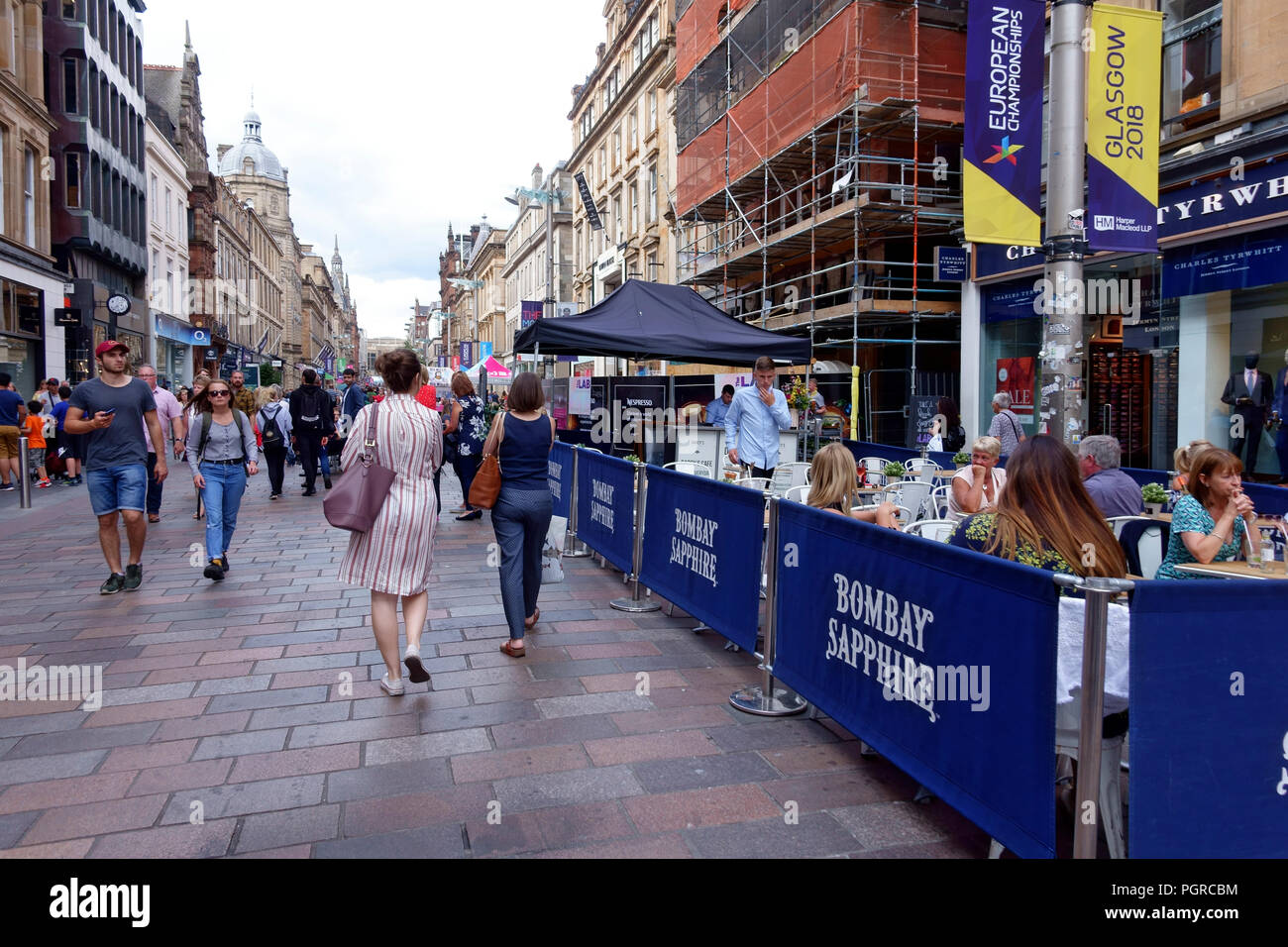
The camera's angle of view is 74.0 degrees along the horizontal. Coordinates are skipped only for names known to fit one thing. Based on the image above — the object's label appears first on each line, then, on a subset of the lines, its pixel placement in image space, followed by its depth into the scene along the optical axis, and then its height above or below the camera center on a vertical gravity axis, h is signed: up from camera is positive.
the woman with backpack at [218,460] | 7.43 -0.23
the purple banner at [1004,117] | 7.92 +3.05
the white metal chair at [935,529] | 5.53 -0.65
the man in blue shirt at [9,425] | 13.93 +0.13
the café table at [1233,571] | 3.96 -0.66
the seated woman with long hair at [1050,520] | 3.20 -0.35
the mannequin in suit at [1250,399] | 10.76 +0.40
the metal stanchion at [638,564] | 6.71 -1.06
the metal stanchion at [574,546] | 9.20 -1.23
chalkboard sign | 15.81 +0.19
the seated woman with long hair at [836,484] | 5.02 -0.31
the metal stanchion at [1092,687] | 2.40 -0.74
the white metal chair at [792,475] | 9.41 -0.49
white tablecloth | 2.55 -0.68
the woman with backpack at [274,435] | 13.12 -0.04
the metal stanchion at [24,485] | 12.08 -0.75
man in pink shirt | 8.84 +0.14
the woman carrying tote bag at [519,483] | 5.38 -0.33
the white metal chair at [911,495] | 8.20 -0.62
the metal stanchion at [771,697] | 4.44 -1.42
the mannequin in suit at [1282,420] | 10.36 +0.12
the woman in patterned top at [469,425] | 10.64 +0.09
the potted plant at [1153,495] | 5.66 -0.43
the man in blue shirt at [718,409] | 14.05 +0.37
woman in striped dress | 4.61 -0.55
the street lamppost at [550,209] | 25.20 +6.88
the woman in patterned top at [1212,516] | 4.20 -0.43
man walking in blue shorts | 6.60 -0.08
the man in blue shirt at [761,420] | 8.32 +0.11
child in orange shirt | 15.59 -0.22
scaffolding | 16.42 +6.28
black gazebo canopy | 10.12 +1.18
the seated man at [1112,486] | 5.64 -0.37
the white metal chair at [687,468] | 10.11 -0.43
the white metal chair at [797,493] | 7.28 -0.55
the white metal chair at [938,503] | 8.15 -0.70
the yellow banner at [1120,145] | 7.70 +2.58
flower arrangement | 11.91 +0.48
